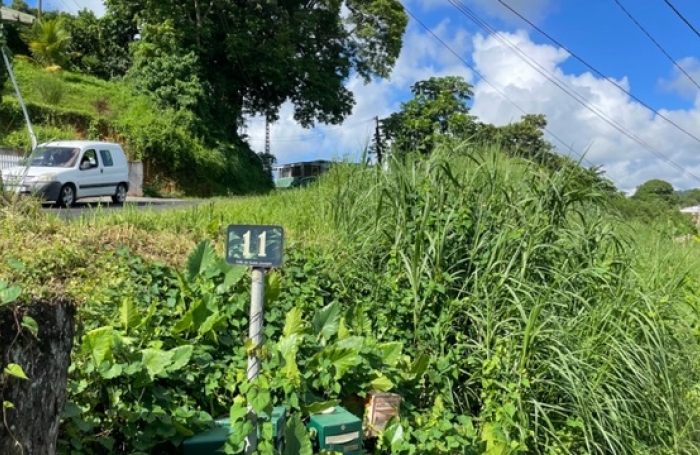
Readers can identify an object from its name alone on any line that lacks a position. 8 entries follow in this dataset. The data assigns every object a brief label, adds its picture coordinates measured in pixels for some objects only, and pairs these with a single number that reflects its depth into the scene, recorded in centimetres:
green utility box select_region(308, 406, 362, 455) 289
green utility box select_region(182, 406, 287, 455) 262
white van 1316
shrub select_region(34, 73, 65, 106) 2161
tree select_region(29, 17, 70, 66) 2641
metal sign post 278
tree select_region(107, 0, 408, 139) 2414
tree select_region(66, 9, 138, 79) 2941
